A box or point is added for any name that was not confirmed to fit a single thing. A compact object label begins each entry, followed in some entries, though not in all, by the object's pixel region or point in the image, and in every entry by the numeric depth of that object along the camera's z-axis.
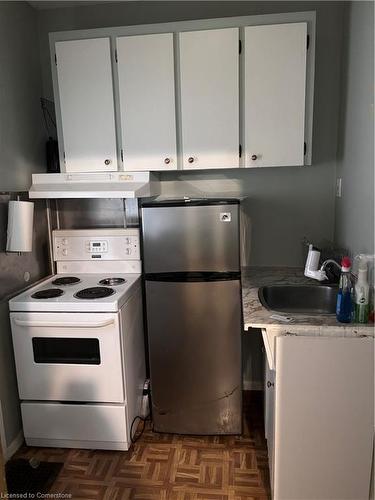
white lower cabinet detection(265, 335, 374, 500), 1.47
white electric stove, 2.02
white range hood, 2.17
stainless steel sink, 2.07
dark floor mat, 1.91
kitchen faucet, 1.98
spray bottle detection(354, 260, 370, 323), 1.49
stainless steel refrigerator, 2.12
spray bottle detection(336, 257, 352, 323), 1.52
